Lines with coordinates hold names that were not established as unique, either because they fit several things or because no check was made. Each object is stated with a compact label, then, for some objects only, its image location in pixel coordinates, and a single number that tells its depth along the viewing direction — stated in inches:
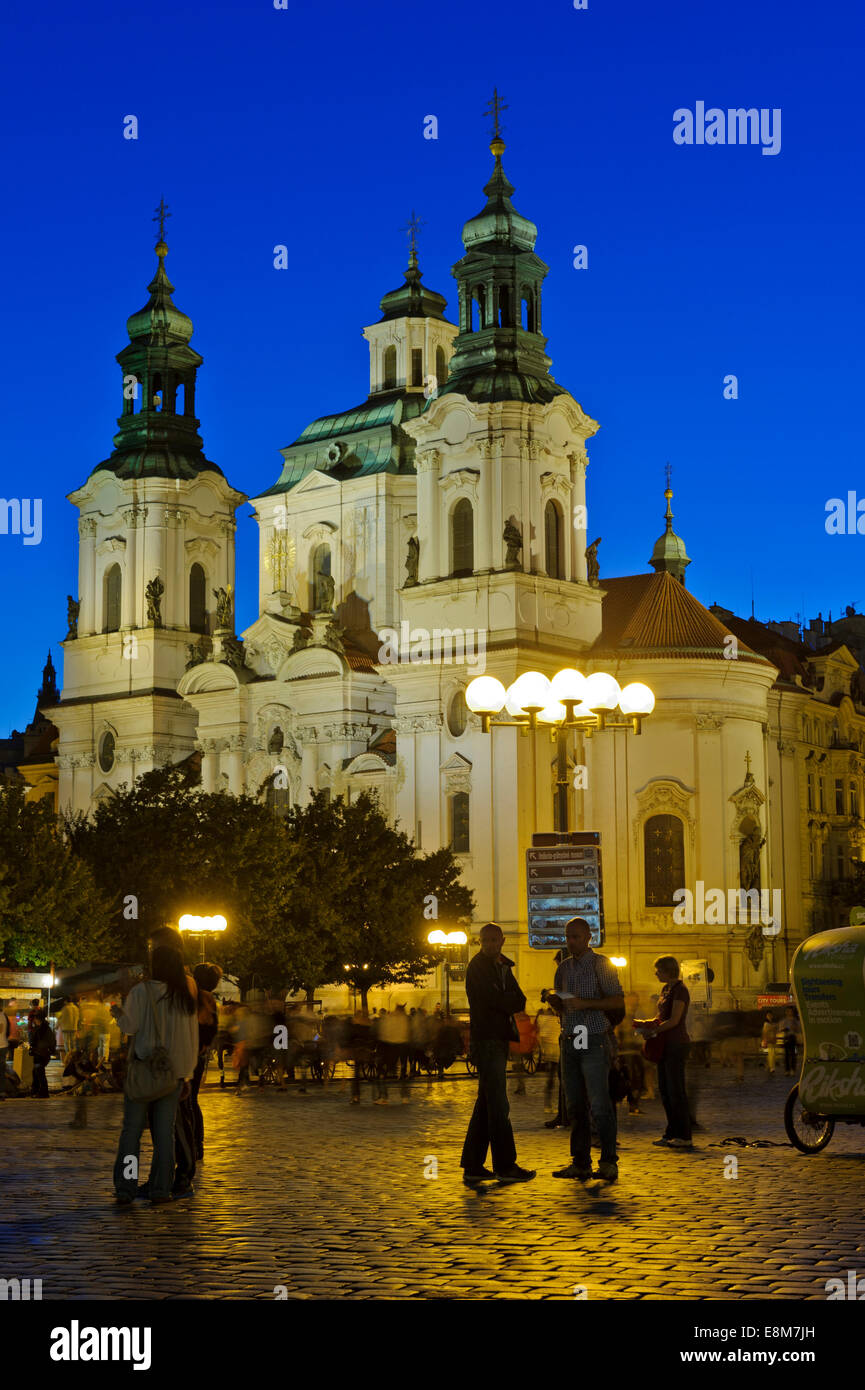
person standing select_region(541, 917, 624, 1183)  570.9
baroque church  2426.2
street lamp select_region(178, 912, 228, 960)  1561.3
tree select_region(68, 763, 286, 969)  1824.6
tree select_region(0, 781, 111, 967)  1688.0
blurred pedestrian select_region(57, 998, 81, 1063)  1170.6
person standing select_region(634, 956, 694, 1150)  680.4
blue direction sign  772.8
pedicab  645.9
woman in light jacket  518.9
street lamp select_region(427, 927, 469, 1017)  1946.4
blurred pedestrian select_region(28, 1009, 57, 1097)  1153.4
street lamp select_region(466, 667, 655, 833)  866.1
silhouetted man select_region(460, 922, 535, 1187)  571.2
